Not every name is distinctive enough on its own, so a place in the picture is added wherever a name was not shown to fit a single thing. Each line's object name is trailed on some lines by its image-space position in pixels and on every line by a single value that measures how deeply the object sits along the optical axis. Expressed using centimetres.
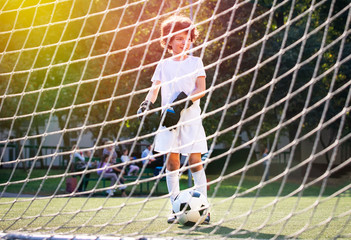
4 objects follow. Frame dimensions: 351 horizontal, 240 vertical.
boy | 843
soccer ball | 774
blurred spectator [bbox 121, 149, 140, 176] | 2309
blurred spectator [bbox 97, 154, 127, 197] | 2040
